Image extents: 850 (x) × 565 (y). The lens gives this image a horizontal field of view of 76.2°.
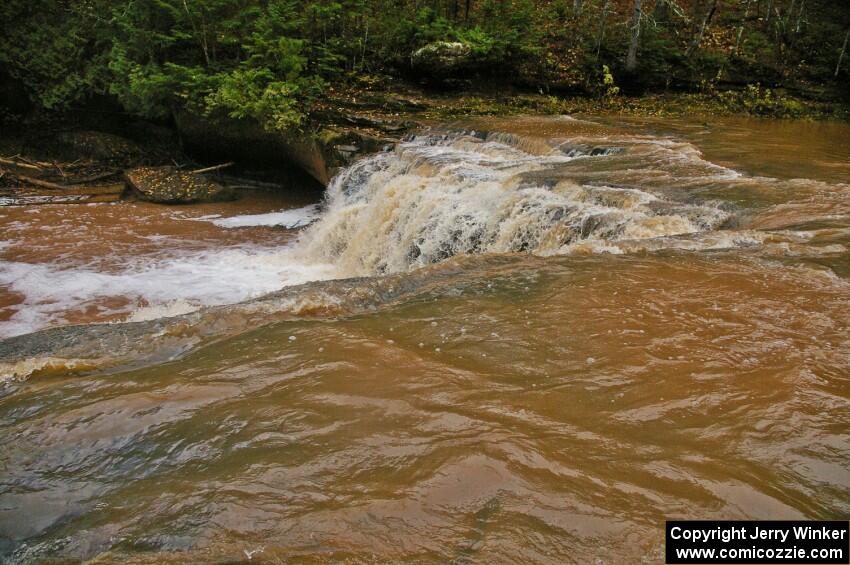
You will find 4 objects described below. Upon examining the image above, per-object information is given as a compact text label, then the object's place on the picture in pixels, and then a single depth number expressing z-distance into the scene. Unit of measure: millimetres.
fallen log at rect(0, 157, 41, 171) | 15132
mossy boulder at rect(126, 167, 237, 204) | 13852
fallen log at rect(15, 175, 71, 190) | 14875
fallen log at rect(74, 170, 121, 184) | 15359
